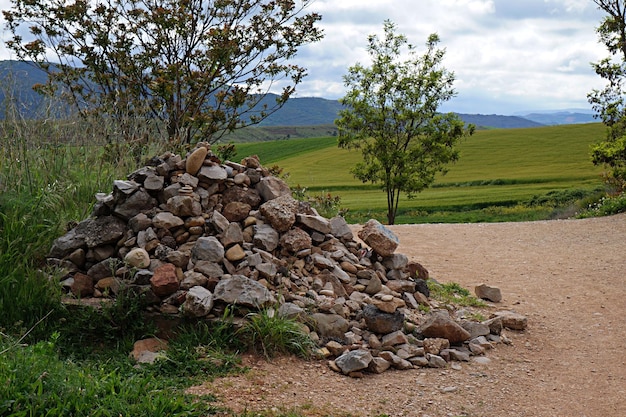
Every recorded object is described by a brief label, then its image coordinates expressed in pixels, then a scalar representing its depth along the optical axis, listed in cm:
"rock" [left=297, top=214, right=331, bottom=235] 666
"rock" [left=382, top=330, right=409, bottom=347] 552
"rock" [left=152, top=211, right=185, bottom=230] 609
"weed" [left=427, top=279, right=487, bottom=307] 736
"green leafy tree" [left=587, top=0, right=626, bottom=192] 1766
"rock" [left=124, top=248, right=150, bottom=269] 577
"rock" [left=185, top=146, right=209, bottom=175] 653
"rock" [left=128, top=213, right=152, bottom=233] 614
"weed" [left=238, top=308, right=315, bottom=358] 517
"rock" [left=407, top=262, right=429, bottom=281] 773
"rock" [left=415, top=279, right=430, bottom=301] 711
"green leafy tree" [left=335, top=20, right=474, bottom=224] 1711
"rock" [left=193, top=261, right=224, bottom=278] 570
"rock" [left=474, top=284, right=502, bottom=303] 784
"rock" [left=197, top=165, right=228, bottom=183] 654
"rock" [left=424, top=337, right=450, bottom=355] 559
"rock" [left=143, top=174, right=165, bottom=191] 640
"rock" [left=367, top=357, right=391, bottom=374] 513
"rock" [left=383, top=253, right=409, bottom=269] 709
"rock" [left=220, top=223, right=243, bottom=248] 600
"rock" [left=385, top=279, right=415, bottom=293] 674
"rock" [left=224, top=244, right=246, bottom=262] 591
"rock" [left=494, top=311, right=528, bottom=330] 674
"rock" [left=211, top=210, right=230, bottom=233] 614
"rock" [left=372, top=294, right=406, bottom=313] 577
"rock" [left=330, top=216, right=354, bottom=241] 721
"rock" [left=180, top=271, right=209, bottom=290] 557
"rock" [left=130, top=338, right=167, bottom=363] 484
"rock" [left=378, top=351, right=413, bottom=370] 527
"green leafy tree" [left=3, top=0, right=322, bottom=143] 1151
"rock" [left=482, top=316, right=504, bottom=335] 639
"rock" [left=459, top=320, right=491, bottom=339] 618
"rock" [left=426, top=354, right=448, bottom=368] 537
